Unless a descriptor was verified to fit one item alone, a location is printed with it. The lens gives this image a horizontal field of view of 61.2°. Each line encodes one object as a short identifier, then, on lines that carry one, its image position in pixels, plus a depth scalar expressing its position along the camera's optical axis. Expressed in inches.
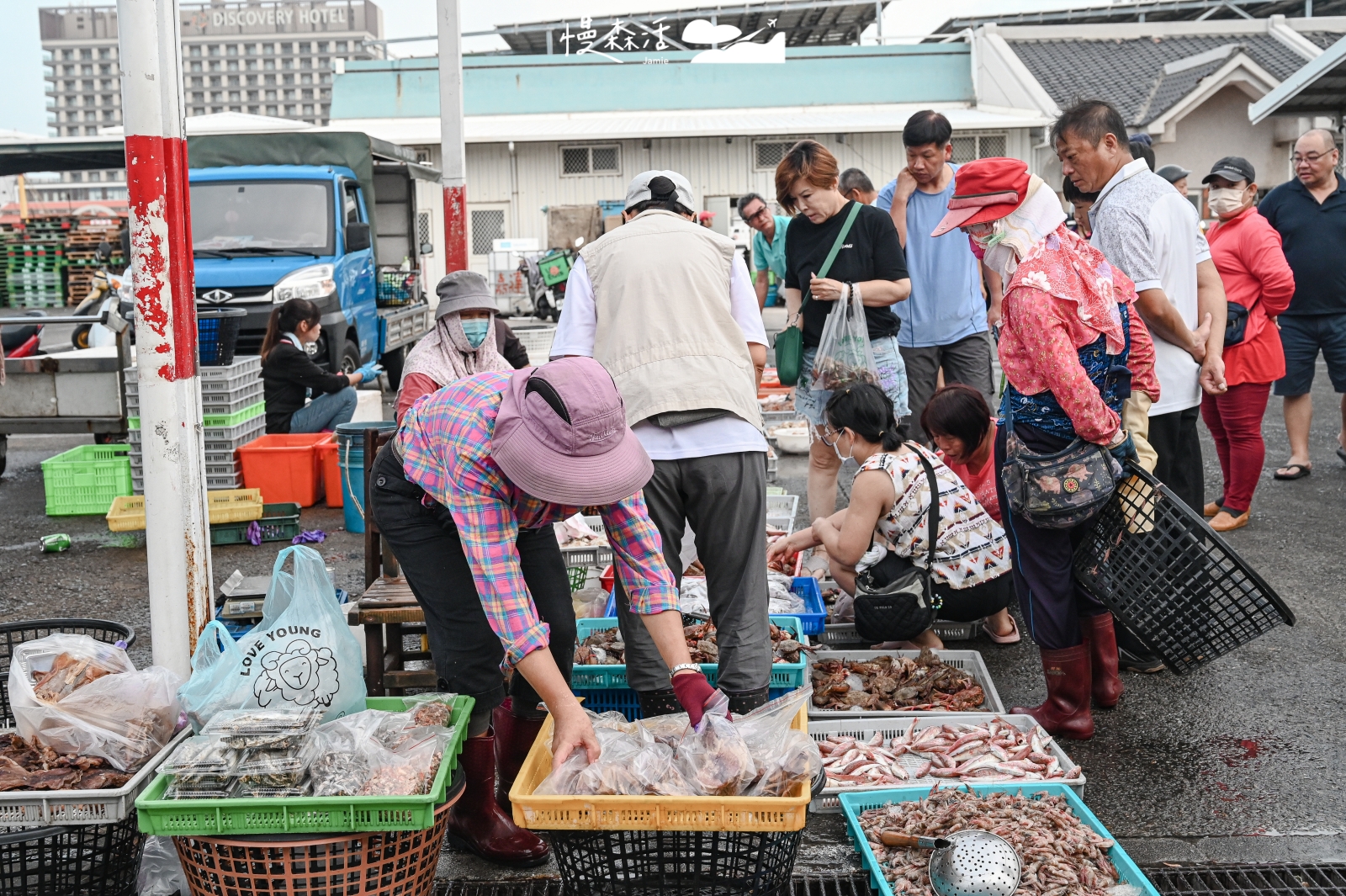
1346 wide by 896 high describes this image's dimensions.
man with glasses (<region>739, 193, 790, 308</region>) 388.2
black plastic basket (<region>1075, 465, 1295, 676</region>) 144.2
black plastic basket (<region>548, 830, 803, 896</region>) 105.4
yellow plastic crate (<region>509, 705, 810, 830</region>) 101.0
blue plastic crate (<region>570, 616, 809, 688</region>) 156.0
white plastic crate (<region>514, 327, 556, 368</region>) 416.8
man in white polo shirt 171.3
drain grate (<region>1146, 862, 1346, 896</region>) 123.7
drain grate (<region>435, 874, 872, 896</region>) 126.7
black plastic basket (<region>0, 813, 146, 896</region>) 111.8
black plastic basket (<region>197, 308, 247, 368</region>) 312.5
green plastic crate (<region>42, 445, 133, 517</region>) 317.4
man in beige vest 134.4
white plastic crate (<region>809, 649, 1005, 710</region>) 160.4
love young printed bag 122.0
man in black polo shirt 294.5
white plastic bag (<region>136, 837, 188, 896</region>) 124.0
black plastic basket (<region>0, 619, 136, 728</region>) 141.6
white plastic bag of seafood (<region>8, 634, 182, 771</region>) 118.0
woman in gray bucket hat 194.5
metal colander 113.8
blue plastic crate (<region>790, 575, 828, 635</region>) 184.1
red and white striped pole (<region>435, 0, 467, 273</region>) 347.3
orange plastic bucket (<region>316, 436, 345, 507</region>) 320.8
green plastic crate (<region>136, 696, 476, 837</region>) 105.1
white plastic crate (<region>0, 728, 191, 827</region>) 107.4
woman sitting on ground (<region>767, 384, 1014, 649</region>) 180.7
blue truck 437.7
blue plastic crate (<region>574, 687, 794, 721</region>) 158.9
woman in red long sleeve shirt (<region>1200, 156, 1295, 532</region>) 263.3
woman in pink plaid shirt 101.5
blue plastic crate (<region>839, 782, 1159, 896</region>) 120.9
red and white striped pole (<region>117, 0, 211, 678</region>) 129.3
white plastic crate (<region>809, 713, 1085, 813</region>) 155.1
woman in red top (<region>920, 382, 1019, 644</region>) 194.1
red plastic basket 106.7
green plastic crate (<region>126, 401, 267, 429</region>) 300.9
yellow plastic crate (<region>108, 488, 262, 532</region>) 288.2
